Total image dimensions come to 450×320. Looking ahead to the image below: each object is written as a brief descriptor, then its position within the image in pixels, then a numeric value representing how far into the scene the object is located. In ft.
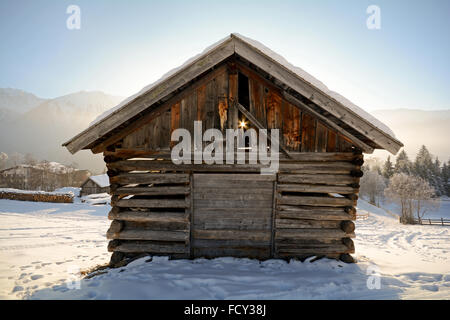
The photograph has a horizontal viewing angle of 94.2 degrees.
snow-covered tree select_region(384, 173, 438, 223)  118.93
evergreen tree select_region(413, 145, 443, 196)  166.91
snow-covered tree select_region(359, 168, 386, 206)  182.60
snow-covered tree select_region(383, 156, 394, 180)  199.25
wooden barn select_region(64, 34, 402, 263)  15.88
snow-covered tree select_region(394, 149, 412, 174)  183.83
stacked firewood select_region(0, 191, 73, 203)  81.10
